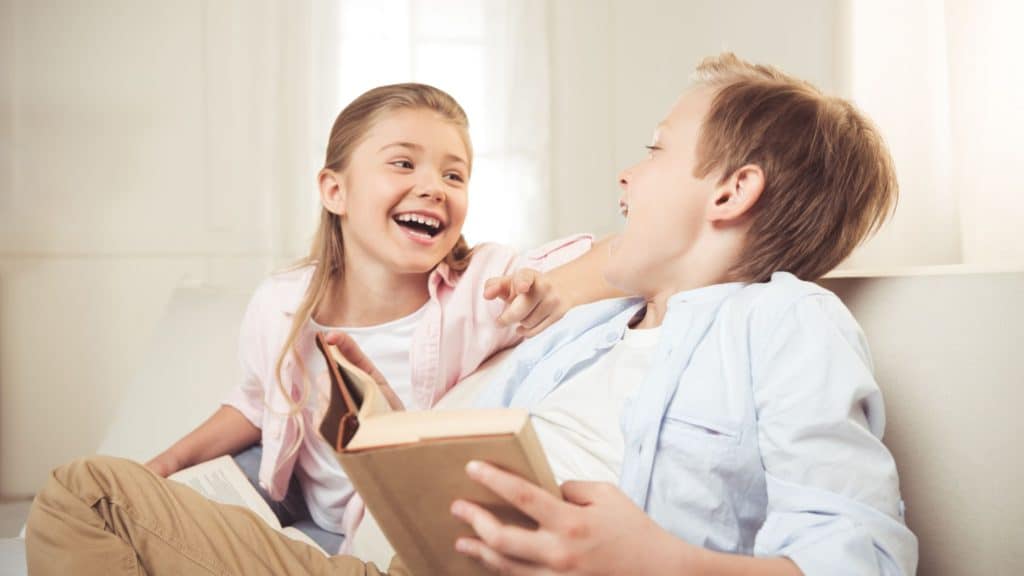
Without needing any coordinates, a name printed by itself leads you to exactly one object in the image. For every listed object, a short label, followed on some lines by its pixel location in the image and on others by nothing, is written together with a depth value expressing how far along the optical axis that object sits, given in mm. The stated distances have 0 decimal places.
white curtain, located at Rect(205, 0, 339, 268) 2738
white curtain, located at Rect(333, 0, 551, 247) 2820
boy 685
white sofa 775
